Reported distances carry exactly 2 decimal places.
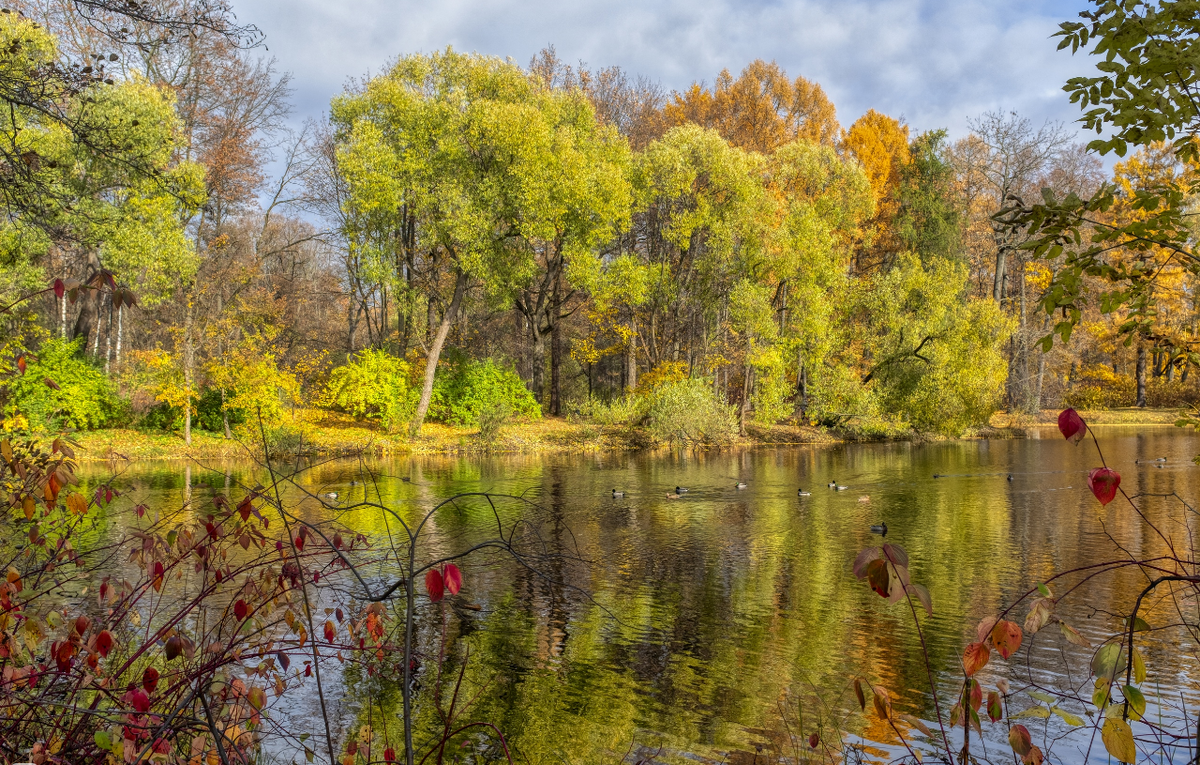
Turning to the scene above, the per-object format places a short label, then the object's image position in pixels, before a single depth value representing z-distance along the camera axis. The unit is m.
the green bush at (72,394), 23.78
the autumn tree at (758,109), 40.22
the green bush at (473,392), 30.30
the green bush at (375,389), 27.39
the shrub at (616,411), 28.58
